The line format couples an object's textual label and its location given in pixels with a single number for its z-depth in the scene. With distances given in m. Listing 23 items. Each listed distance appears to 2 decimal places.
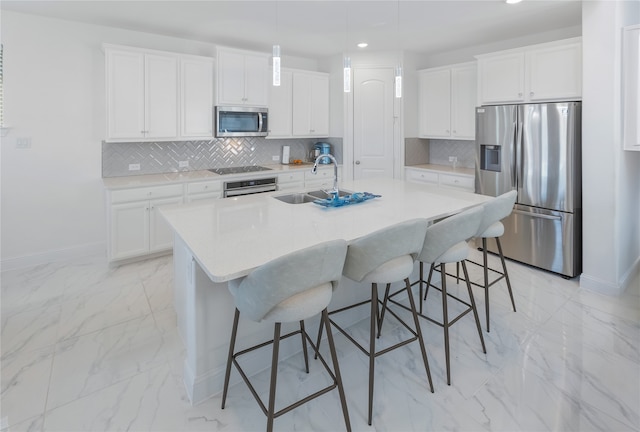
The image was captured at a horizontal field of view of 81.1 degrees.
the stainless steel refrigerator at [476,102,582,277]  3.48
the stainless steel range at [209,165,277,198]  4.49
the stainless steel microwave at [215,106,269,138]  4.58
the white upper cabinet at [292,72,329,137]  5.35
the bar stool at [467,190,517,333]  2.47
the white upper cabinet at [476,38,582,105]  3.55
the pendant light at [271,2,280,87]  2.61
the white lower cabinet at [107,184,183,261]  3.85
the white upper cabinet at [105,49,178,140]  3.88
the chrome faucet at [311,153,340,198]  2.89
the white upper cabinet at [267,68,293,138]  5.14
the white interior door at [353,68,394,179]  5.30
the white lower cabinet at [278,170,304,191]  4.94
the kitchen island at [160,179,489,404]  1.77
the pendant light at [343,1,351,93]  2.94
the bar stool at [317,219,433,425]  1.79
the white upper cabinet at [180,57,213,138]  4.32
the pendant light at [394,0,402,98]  3.06
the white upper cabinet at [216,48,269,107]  4.51
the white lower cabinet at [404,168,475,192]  4.63
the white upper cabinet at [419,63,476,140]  4.83
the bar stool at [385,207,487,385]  2.14
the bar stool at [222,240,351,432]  1.48
